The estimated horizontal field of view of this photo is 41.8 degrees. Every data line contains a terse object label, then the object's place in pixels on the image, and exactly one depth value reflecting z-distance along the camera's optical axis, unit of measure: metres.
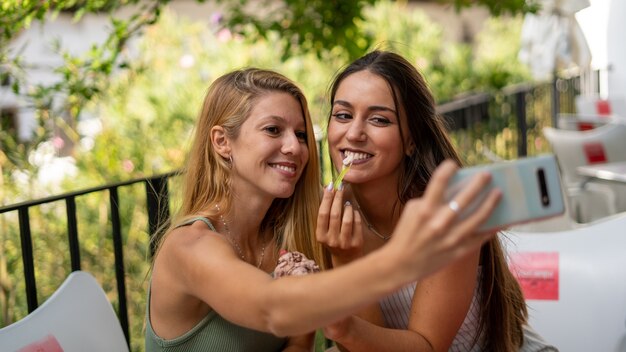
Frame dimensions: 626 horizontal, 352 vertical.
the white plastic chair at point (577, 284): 2.31
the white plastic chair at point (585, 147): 5.19
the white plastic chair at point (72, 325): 1.93
